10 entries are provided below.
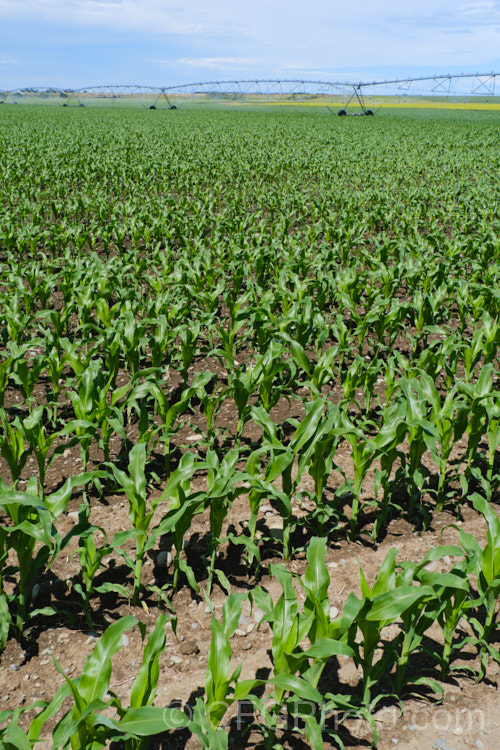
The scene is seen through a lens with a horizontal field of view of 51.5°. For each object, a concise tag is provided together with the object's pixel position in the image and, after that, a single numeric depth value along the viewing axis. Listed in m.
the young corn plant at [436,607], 2.04
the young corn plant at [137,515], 2.50
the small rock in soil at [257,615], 2.52
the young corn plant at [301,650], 1.76
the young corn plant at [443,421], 3.17
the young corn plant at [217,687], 1.78
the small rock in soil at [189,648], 2.32
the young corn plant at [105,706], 1.56
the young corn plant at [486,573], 2.15
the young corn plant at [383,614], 1.88
